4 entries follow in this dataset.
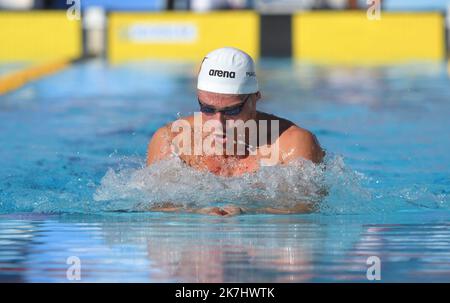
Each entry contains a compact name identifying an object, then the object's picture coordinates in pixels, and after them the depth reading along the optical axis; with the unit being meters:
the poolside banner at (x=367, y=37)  14.84
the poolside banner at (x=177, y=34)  15.08
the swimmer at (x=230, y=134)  4.75
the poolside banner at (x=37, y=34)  15.24
